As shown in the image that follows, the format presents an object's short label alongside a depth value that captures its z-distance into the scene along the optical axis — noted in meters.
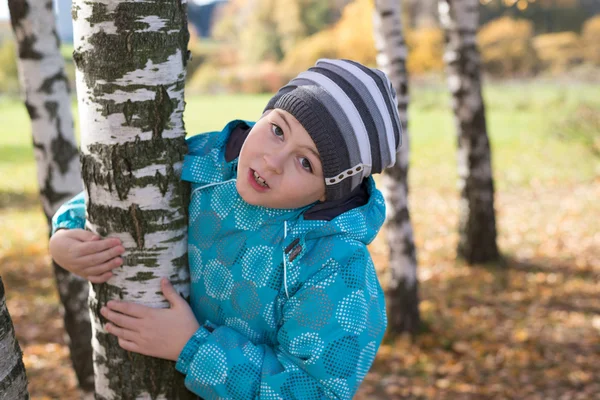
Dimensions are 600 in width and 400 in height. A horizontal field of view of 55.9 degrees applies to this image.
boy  1.76
